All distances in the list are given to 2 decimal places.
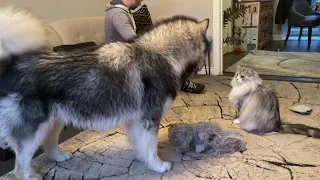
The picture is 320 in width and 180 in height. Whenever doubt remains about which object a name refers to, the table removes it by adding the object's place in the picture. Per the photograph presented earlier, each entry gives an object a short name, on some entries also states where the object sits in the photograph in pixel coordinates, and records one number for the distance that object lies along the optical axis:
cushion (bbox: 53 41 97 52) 2.31
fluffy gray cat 2.14
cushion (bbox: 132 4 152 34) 3.22
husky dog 1.44
